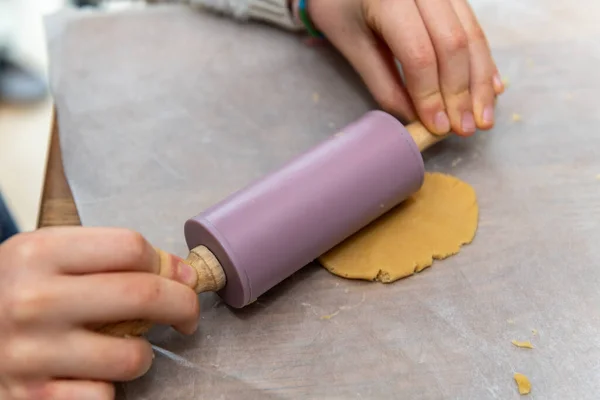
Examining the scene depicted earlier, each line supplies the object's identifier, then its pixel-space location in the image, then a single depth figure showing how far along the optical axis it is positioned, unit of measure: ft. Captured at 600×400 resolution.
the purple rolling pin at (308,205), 1.35
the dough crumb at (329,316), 1.41
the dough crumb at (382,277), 1.43
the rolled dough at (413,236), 1.44
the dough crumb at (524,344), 1.37
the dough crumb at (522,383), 1.33
